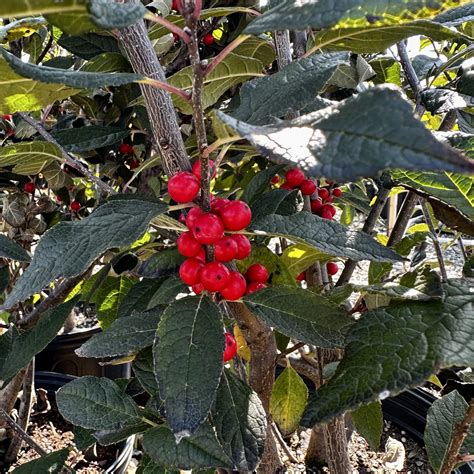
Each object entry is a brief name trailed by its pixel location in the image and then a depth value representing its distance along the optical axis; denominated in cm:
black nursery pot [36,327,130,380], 46
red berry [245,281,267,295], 13
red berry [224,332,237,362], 13
